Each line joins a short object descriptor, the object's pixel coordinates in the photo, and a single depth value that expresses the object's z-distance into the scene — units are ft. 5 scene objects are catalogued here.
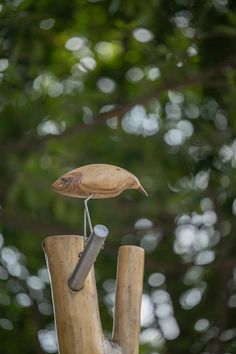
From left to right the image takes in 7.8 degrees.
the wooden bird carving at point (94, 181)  12.62
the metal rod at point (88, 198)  12.74
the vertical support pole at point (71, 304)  12.51
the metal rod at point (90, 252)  12.29
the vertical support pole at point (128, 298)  13.42
